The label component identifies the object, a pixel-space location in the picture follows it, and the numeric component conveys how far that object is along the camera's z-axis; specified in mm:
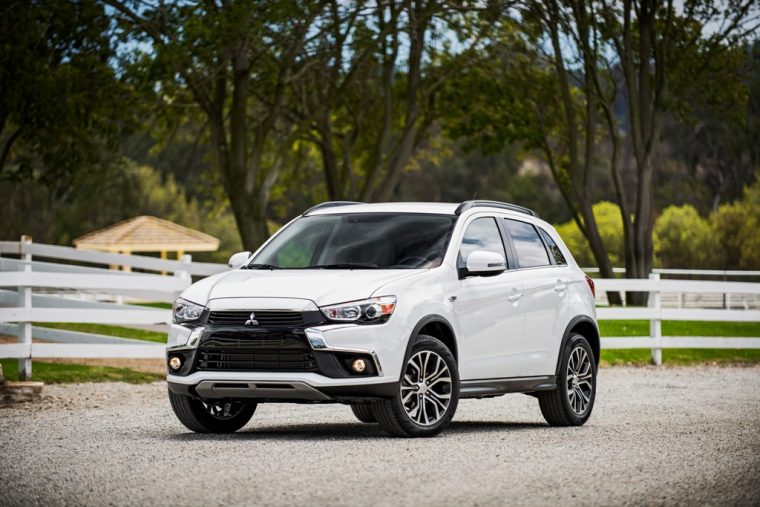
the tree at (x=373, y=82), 30719
